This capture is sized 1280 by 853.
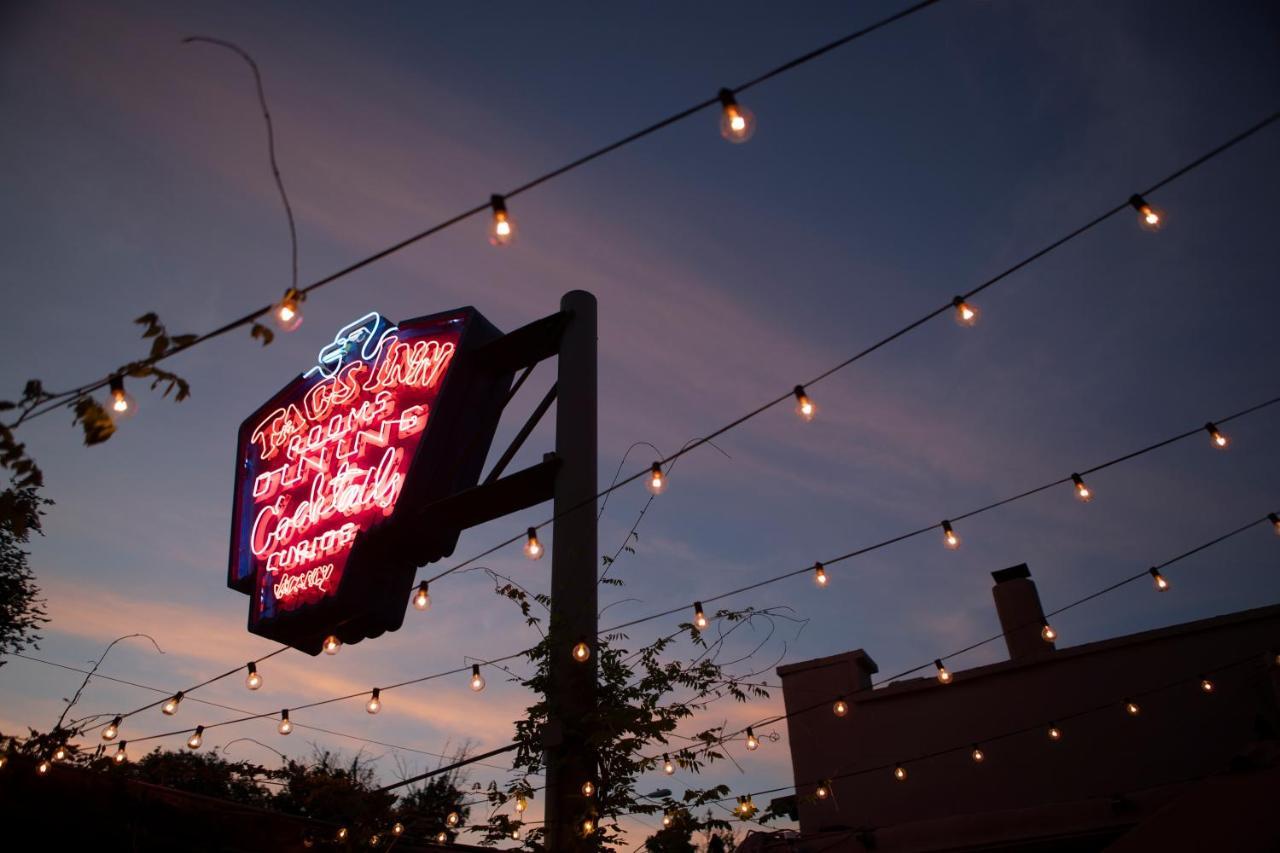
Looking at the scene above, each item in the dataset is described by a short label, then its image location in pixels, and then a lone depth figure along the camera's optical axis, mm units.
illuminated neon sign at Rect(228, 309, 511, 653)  8016
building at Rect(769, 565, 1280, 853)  9789
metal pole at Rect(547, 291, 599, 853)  5762
